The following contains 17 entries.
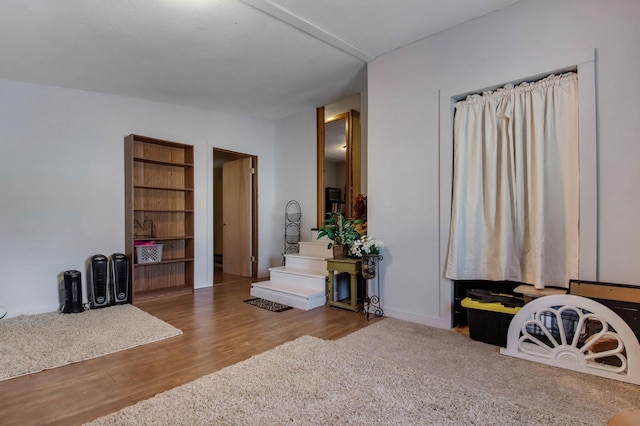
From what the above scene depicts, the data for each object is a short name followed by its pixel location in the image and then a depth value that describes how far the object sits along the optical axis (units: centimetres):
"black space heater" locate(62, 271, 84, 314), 349
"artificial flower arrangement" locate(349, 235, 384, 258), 323
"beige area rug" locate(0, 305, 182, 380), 228
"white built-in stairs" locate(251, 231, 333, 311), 369
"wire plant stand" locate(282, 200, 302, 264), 549
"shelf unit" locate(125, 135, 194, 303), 412
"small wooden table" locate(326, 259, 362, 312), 345
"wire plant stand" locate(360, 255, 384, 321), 328
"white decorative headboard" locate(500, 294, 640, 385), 191
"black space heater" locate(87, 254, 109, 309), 368
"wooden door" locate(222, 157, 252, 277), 564
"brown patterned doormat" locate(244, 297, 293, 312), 357
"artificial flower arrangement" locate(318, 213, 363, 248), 360
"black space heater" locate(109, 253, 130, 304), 380
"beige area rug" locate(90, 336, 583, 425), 156
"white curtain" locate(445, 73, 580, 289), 235
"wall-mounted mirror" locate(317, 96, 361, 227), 484
